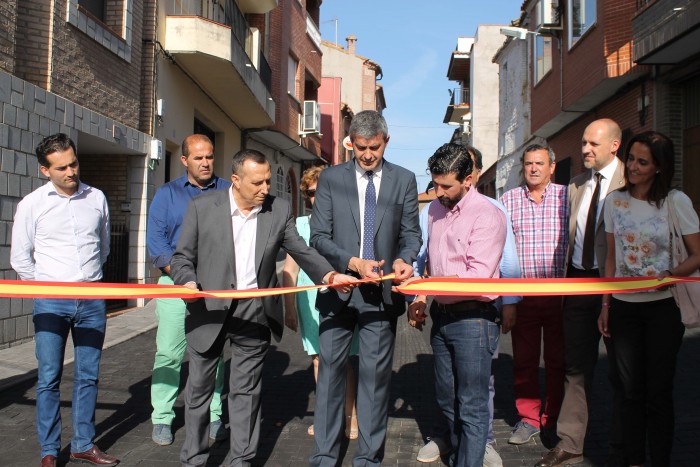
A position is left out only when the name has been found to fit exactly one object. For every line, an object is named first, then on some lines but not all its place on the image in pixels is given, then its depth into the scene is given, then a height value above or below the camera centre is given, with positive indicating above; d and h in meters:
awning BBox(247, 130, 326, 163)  21.75 +4.07
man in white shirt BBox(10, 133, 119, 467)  4.24 -0.14
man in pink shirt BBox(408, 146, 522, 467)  4.38 -0.34
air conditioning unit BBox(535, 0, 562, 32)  18.39 +6.80
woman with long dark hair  3.82 -0.26
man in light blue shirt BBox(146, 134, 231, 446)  4.88 -0.45
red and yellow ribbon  3.74 -0.19
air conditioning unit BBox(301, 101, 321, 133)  25.11 +5.25
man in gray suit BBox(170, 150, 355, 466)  4.02 -0.18
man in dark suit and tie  4.05 -0.04
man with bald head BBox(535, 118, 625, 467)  4.41 -0.29
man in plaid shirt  4.85 -0.30
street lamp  22.23 +7.72
